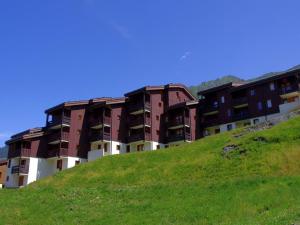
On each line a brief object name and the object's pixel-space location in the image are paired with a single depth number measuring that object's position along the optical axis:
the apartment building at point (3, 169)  83.12
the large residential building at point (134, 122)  68.75
